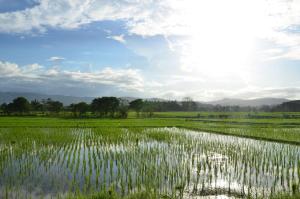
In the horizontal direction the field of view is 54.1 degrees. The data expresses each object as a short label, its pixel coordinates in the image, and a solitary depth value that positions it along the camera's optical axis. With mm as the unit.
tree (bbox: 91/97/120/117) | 55812
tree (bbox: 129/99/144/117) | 64375
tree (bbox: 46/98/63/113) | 61853
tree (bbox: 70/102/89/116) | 55031
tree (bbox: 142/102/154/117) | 65412
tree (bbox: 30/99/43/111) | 67075
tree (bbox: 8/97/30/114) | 57594
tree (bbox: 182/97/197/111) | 102500
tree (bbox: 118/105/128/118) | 52500
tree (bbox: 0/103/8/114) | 57200
